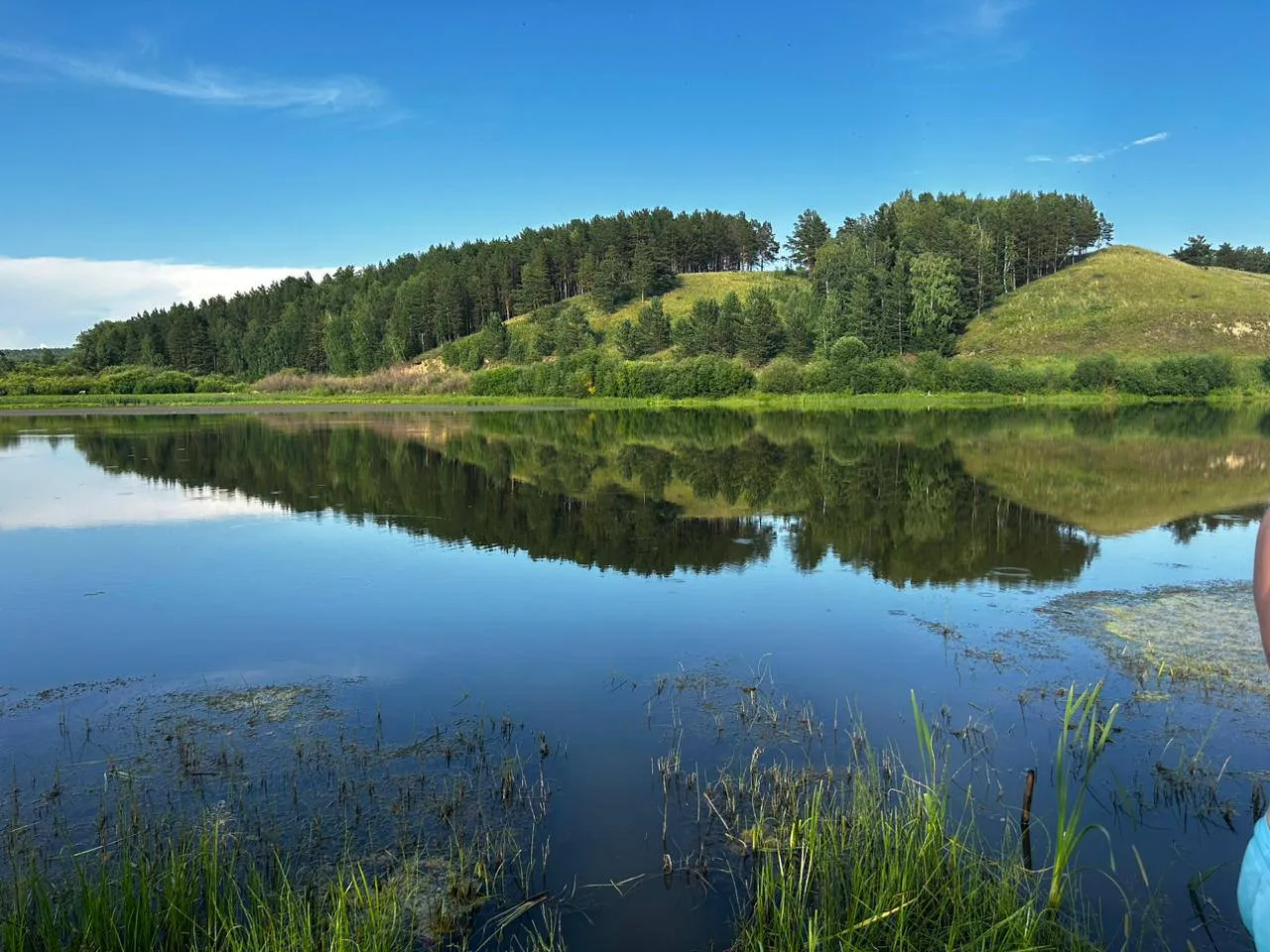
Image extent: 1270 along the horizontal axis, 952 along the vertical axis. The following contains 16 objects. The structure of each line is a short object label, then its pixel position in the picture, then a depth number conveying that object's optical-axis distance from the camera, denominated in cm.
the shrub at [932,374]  8475
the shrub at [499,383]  10188
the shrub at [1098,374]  8194
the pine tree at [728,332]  10131
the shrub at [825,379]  8575
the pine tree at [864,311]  9844
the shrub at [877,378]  8519
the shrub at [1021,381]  8338
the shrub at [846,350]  8750
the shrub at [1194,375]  8062
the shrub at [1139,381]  8175
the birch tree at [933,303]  9975
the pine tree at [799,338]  9944
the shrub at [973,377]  8388
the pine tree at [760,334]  9956
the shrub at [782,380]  8744
